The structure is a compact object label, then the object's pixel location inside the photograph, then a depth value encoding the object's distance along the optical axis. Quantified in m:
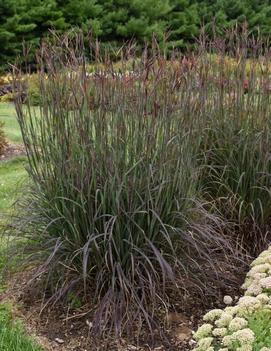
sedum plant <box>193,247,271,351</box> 2.63
